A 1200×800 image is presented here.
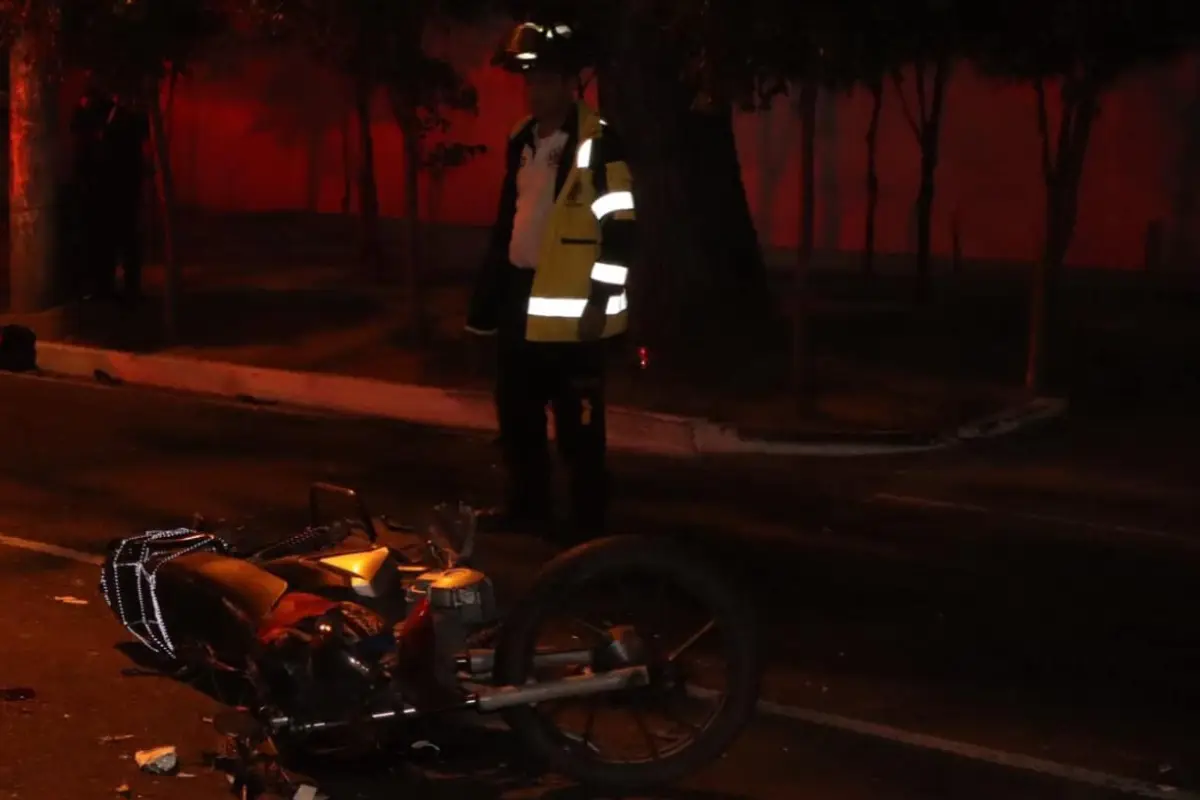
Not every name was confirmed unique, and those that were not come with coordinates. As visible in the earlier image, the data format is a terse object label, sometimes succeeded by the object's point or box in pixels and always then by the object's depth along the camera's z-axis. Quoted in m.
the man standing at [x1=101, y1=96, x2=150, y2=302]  14.96
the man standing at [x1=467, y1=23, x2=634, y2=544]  6.90
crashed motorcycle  4.88
